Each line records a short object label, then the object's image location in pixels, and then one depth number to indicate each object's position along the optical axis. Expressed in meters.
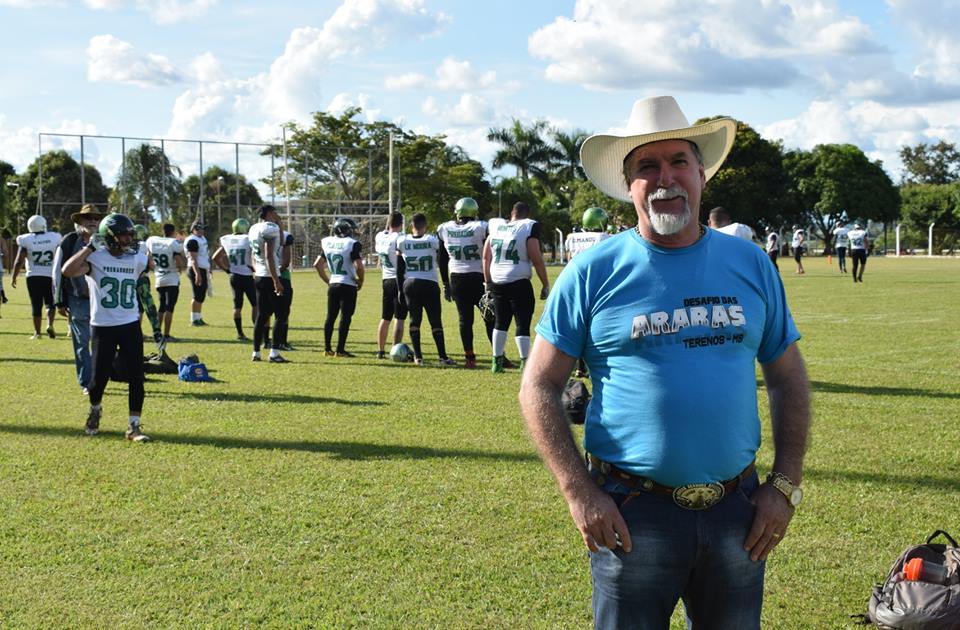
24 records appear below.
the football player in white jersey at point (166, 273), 17.20
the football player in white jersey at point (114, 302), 8.59
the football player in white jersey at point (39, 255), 16.72
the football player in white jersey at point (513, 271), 12.32
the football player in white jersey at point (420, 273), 13.59
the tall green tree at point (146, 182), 56.41
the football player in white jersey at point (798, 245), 39.19
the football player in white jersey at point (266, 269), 13.91
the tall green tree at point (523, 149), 71.88
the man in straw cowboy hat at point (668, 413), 2.84
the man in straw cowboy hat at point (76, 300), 10.45
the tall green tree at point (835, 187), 75.50
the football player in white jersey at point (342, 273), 14.41
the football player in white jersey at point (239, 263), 16.81
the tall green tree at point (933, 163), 111.44
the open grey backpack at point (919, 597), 4.24
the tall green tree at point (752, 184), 69.54
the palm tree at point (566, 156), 71.06
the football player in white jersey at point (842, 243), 37.00
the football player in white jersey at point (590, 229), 12.38
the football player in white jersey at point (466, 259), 13.28
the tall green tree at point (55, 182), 69.12
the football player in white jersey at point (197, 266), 18.89
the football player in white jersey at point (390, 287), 14.16
